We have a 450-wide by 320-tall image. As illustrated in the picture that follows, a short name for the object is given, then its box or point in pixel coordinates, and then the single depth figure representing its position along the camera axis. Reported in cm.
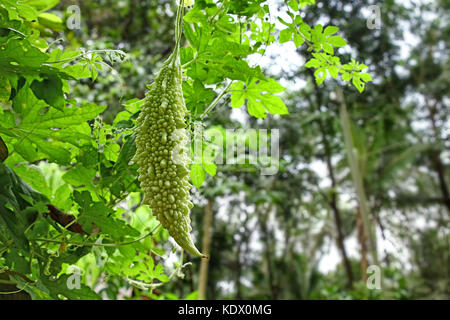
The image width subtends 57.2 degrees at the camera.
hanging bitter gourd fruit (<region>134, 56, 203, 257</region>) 54
